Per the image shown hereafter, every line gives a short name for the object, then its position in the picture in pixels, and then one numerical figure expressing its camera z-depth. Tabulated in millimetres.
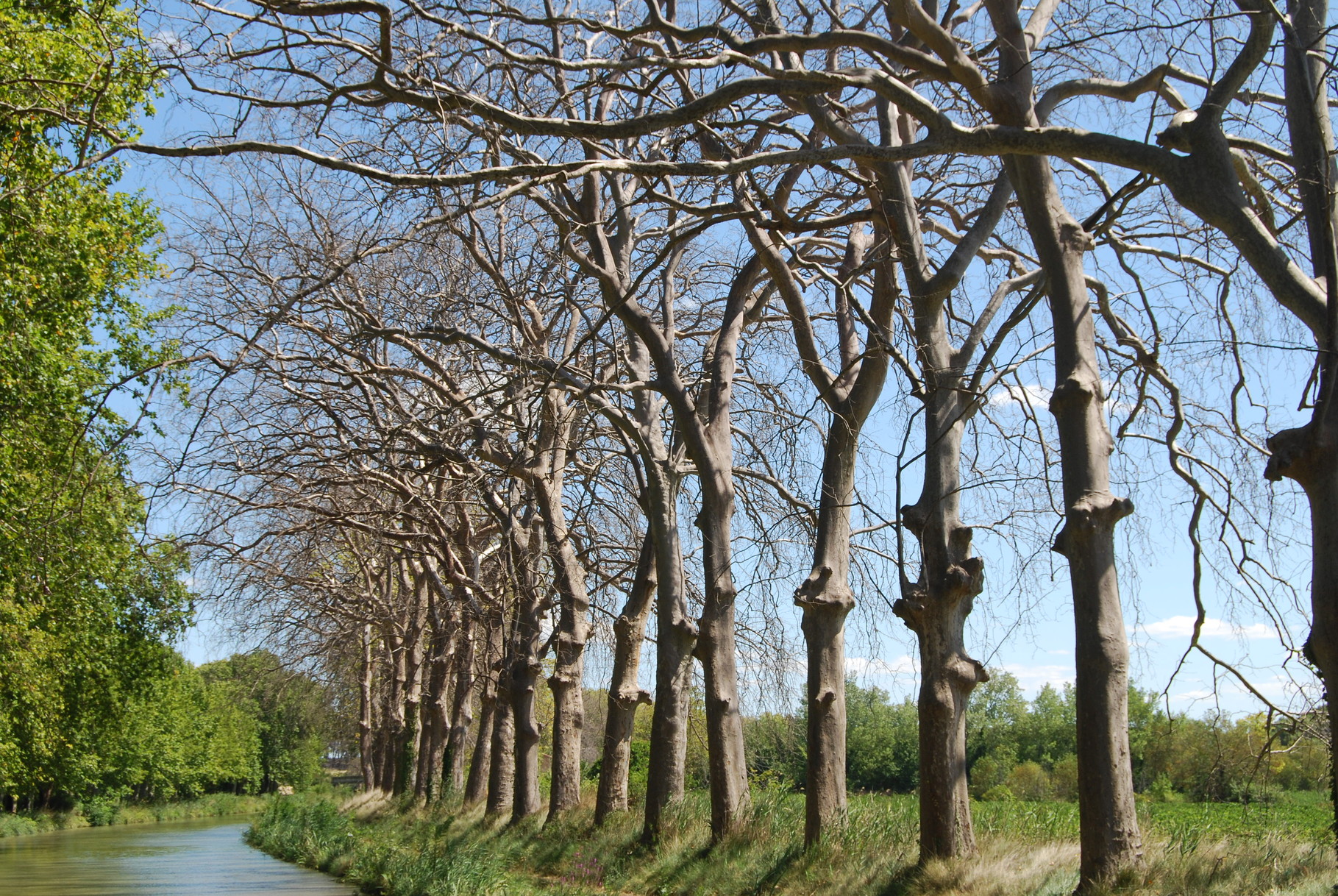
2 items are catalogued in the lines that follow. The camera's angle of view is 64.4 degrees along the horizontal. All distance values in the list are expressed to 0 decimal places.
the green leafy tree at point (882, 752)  37000
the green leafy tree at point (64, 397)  13641
